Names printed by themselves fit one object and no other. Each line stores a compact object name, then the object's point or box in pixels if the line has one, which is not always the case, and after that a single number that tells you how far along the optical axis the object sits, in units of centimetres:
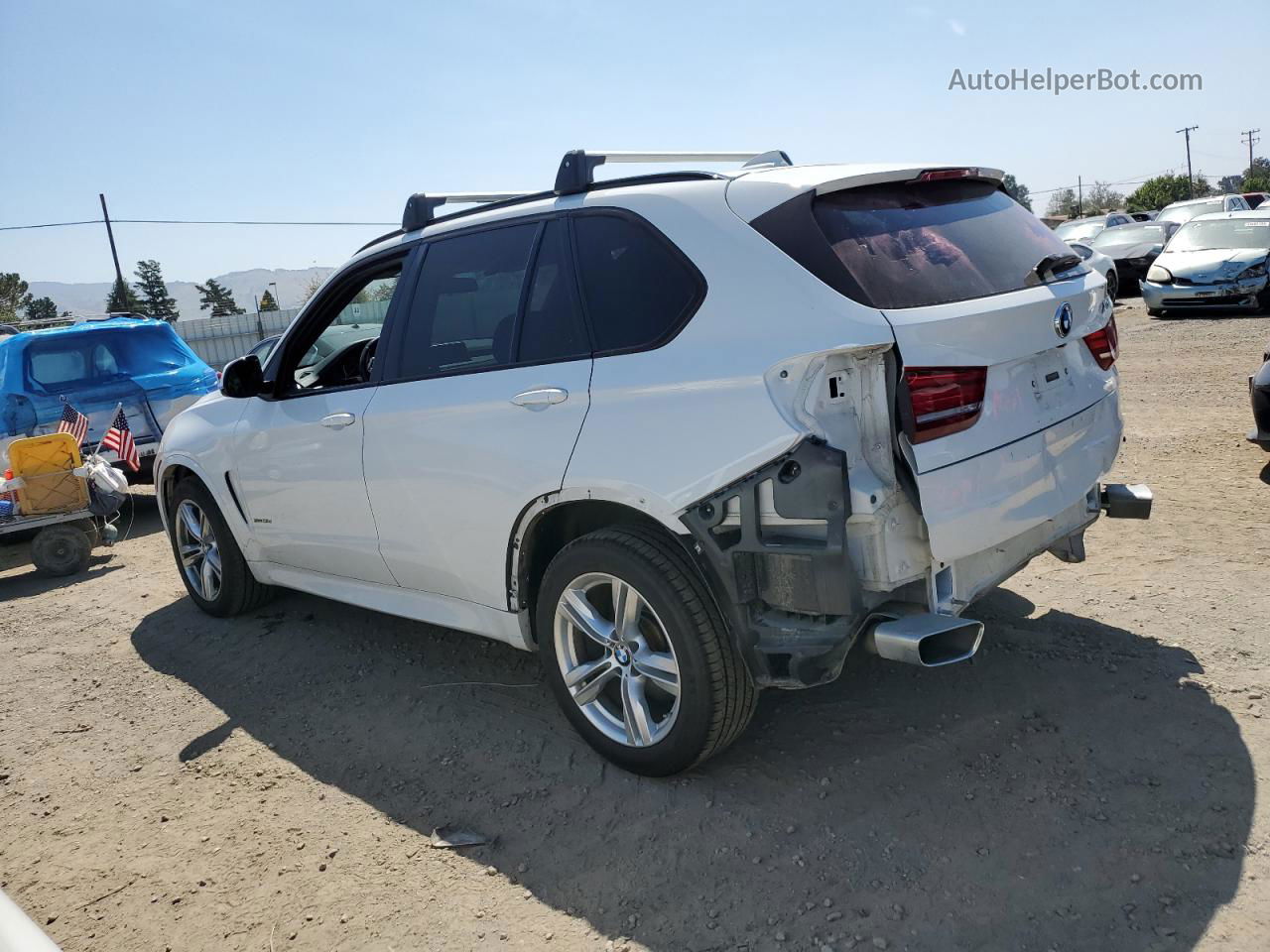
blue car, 855
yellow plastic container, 718
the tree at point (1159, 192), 7400
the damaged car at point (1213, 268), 1448
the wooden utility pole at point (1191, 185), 7638
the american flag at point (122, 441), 856
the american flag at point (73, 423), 842
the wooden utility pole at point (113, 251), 4269
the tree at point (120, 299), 4358
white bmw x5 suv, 286
